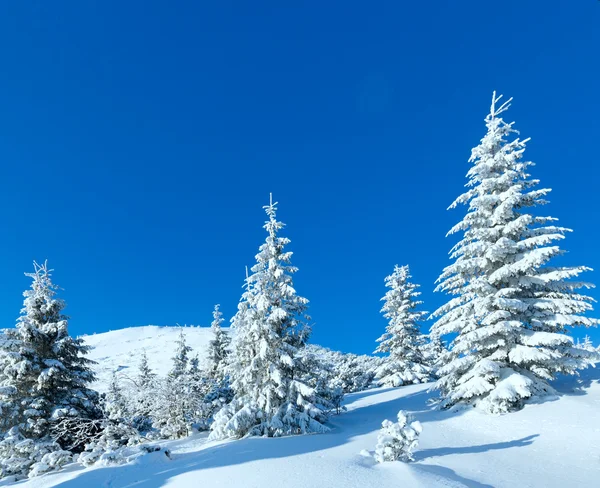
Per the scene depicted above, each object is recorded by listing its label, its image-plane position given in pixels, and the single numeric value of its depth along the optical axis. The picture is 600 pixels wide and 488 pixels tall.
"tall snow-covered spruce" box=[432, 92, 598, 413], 13.54
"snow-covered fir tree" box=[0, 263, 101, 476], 14.48
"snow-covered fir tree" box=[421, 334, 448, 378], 33.65
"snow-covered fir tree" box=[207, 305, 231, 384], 31.22
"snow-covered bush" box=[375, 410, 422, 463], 8.58
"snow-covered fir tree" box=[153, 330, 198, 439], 18.55
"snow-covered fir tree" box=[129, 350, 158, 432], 17.77
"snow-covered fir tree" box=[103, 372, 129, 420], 21.19
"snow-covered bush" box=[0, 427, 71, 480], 11.52
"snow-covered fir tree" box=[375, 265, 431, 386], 27.53
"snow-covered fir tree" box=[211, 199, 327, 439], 14.20
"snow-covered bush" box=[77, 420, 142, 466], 10.49
